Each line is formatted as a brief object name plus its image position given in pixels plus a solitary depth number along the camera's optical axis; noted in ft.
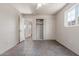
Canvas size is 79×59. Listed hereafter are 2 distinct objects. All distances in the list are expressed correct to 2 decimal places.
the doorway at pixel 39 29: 15.57
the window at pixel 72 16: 7.12
